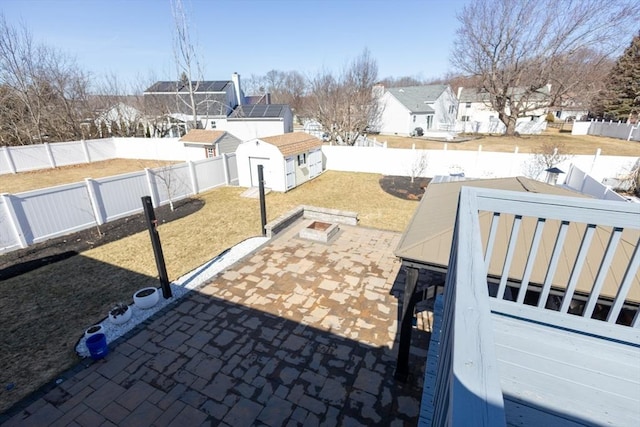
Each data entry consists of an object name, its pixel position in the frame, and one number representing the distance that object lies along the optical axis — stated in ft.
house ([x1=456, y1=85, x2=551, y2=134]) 103.60
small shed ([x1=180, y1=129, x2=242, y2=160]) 63.41
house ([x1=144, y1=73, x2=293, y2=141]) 95.42
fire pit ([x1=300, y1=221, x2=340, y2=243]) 30.03
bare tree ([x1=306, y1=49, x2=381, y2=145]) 69.67
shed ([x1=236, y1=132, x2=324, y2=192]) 46.80
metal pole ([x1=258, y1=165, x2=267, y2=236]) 29.43
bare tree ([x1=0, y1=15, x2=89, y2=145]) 67.15
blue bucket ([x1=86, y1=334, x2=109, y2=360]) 15.78
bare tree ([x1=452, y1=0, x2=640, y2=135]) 82.69
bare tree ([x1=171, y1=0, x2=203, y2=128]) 71.48
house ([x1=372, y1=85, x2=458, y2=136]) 114.32
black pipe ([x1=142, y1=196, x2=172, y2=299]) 19.25
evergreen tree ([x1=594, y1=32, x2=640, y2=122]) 101.76
